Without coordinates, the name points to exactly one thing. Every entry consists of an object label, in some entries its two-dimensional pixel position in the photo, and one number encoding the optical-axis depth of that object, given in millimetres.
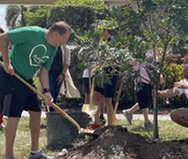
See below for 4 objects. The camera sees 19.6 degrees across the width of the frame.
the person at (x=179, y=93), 6009
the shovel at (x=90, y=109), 7008
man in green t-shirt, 5523
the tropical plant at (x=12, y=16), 34312
